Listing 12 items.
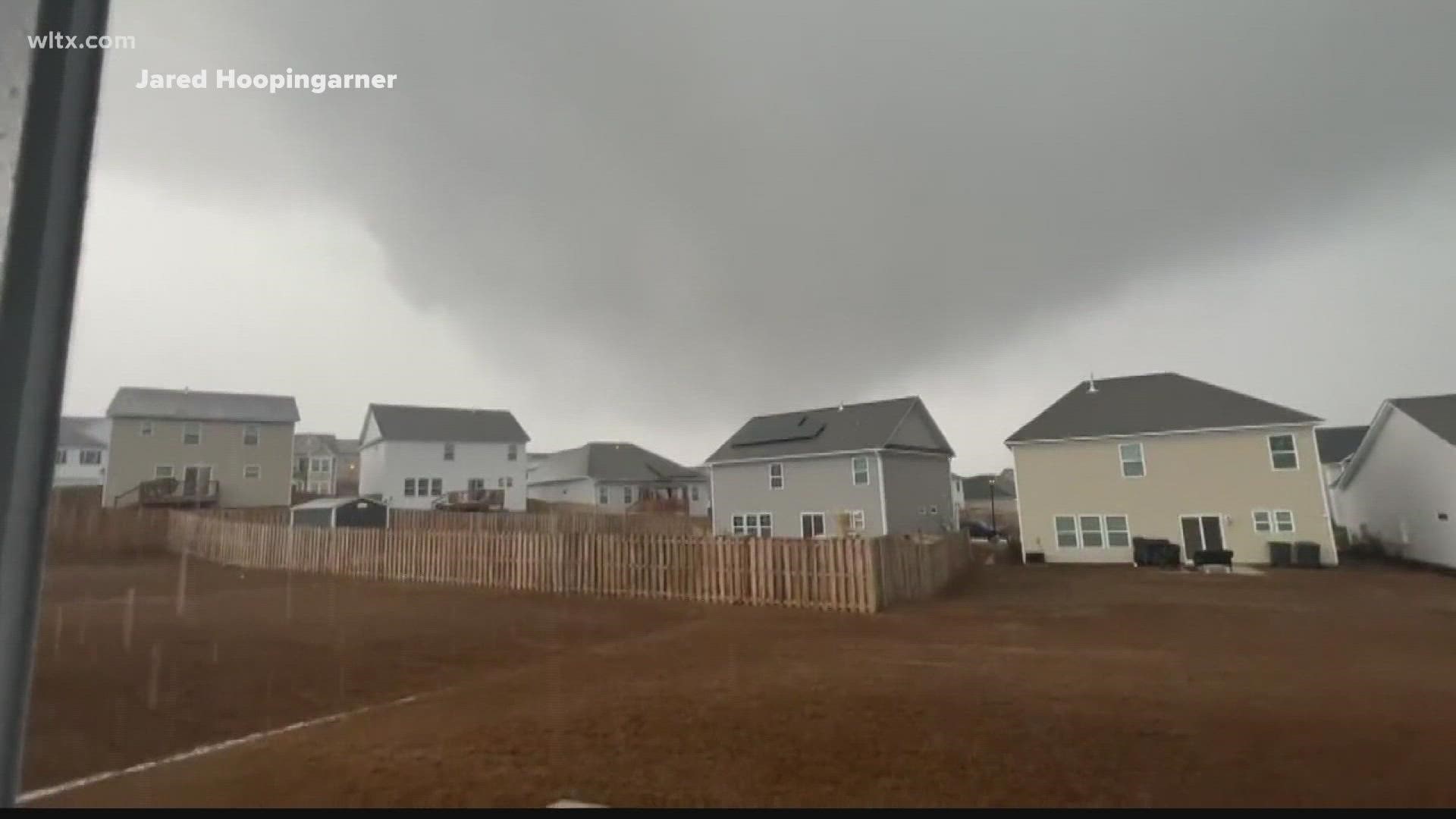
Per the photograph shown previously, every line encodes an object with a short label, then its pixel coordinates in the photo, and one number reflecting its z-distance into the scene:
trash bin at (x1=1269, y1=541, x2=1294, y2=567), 18.42
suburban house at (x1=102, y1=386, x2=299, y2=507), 23.78
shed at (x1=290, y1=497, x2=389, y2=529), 23.37
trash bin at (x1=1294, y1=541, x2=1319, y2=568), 18.11
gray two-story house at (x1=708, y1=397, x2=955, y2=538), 23.17
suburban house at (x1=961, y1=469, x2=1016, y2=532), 47.10
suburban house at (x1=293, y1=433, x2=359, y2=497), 30.09
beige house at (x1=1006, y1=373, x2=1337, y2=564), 19.05
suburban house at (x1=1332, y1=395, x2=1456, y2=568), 17.33
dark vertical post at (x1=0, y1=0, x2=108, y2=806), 0.85
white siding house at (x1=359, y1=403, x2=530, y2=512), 32.00
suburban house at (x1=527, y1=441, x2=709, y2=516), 43.44
